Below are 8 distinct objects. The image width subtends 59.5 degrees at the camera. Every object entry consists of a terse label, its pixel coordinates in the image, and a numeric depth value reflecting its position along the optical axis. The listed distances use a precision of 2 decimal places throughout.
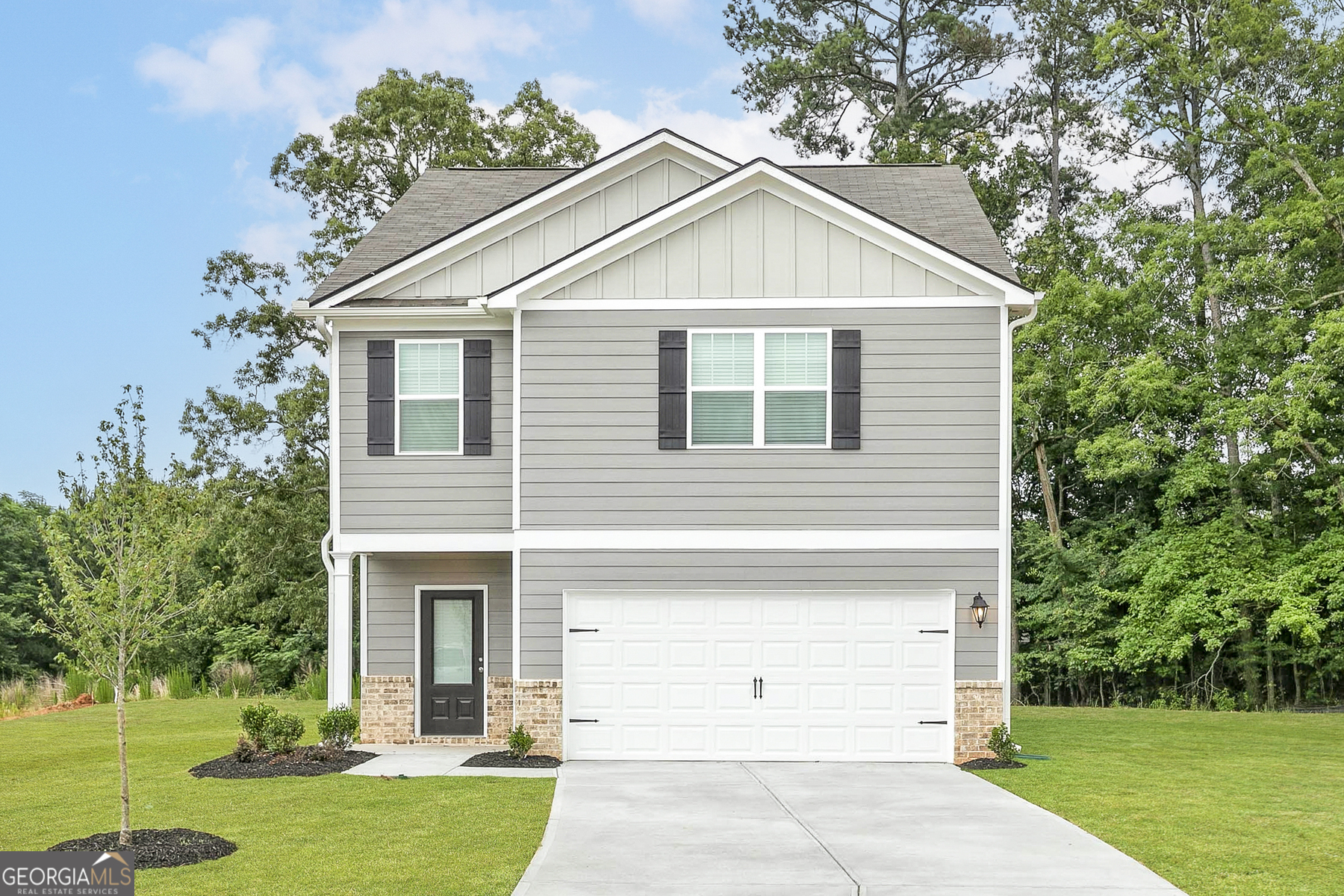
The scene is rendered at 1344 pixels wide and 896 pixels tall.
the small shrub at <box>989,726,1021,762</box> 13.23
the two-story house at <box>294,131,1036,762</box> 13.48
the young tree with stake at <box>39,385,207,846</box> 8.41
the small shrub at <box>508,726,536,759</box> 13.19
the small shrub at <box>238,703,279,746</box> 13.06
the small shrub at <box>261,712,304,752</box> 12.95
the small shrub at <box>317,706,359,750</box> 13.31
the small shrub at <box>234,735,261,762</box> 12.97
